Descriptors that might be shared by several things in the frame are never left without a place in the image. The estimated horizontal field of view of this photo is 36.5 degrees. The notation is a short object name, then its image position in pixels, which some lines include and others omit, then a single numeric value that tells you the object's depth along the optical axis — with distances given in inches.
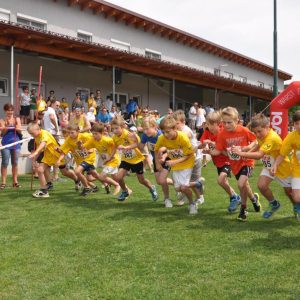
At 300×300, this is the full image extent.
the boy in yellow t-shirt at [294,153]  226.5
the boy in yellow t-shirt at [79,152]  355.3
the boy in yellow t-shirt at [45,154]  354.9
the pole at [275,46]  893.2
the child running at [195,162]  298.3
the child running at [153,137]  309.6
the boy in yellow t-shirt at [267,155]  243.0
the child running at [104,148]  344.9
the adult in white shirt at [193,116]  879.3
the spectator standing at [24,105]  625.9
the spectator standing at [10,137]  412.2
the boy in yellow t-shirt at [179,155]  276.7
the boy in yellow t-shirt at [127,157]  332.2
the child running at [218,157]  282.0
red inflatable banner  586.1
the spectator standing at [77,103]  669.3
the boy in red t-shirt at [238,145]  258.2
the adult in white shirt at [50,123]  493.7
